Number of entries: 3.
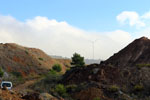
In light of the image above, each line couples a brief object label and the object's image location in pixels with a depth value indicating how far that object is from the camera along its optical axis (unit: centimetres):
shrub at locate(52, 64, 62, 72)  7022
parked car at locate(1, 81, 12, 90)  2547
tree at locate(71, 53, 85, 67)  6681
